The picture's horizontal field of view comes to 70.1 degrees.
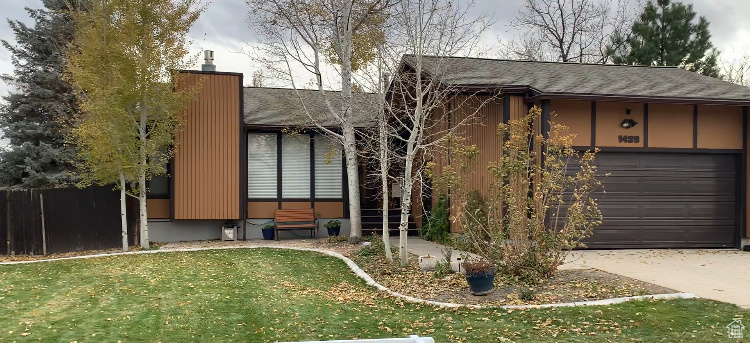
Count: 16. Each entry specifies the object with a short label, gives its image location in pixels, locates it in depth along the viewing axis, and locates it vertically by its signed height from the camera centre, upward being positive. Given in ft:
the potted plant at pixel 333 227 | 46.39 -5.40
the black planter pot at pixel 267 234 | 46.06 -5.93
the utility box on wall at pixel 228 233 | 44.70 -5.67
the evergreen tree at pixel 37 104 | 59.16 +7.00
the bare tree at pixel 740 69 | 89.56 +15.85
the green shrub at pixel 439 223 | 41.98 -4.69
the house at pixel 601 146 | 38.63 +1.36
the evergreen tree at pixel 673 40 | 74.64 +17.46
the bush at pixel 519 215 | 25.22 -2.49
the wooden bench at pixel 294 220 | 45.60 -4.77
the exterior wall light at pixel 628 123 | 38.96 +2.94
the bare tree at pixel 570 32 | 86.22 +21.77
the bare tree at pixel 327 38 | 39.68 +9.68
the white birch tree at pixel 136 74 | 37.42 +6.61
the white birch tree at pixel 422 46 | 29.50 +6.84
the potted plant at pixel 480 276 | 22.61 -4.75
